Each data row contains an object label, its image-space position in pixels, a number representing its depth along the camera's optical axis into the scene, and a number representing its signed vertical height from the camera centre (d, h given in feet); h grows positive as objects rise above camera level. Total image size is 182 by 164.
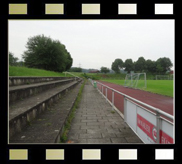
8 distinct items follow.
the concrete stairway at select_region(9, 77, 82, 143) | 6.64 -2.63
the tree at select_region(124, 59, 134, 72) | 239.58 +30.01
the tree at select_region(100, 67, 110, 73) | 284.61 +22.15
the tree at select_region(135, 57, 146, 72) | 210.10 +26.96
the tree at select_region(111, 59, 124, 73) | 262.22 +31.56
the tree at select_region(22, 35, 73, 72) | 64.75 +14.40
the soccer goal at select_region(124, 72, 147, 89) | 60.20 +1.61
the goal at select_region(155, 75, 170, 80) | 156.40 +2.87
